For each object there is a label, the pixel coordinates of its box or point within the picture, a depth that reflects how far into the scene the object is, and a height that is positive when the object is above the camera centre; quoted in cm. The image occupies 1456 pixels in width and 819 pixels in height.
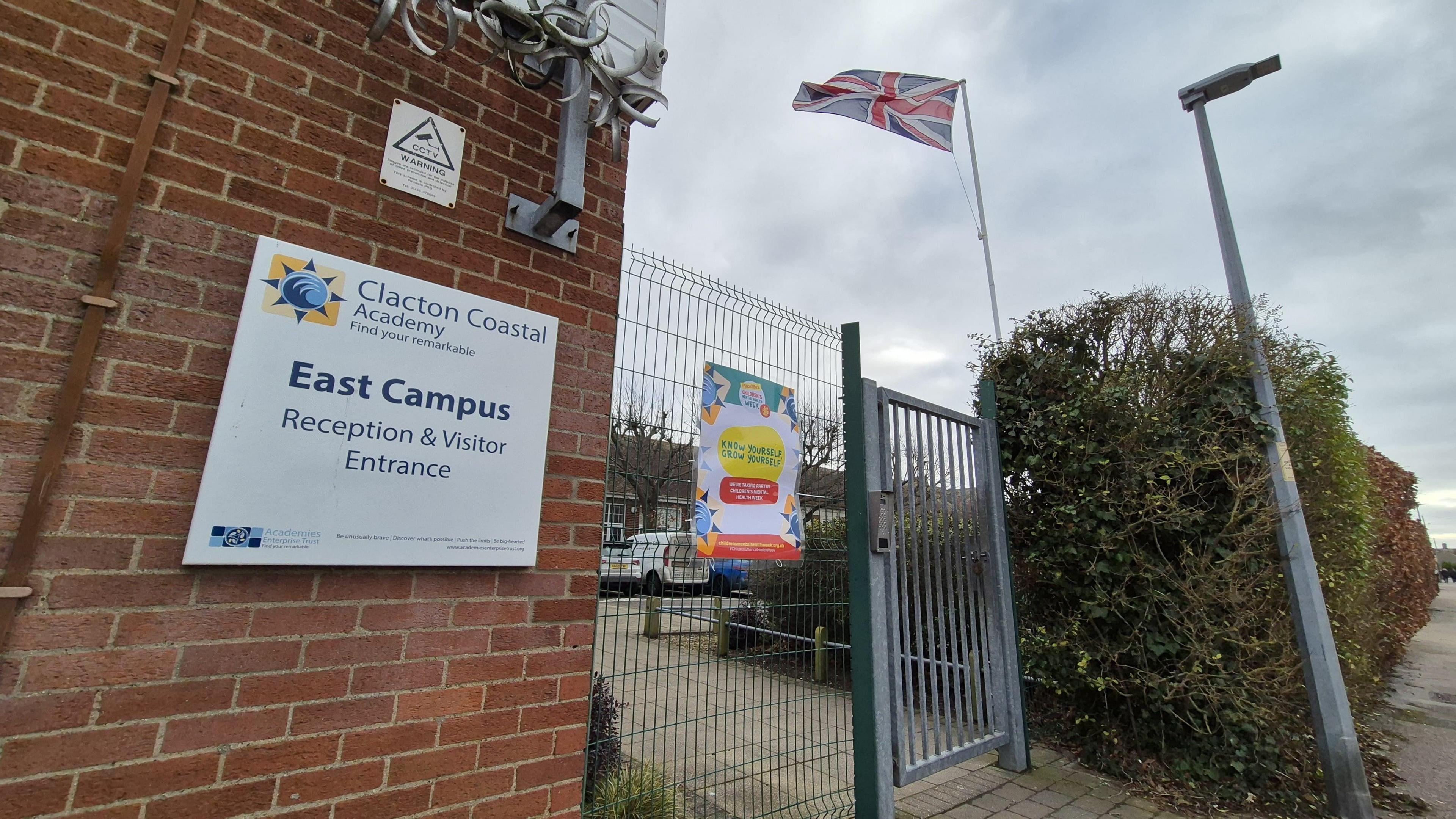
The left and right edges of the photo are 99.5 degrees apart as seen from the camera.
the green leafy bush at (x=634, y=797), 274 -117
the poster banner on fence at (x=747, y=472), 300 +34
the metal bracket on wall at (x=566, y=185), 215 +120
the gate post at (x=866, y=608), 302 -33
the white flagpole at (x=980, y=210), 1202 +668
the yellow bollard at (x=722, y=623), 312 -42
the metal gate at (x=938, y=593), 320 -28
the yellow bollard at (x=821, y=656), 352 -65
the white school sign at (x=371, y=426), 165 +30
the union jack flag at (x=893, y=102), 739 +534
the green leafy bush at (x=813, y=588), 341 -26
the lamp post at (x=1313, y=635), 353 -48
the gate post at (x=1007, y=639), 397 -59
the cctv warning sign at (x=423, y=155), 204 +125
